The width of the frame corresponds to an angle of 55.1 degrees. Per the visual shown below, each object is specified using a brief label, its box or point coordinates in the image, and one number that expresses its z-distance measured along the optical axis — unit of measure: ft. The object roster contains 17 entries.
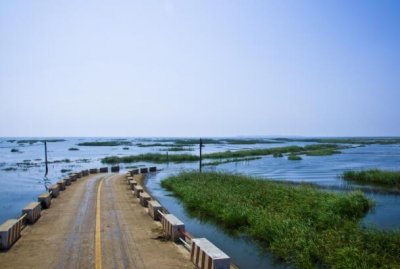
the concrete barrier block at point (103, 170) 145.58
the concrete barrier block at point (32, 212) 52.75
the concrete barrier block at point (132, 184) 87.71
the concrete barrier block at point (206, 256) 29.89
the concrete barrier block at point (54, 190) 78.17
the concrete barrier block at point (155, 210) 55.47
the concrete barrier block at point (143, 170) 152.93
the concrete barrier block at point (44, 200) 65.98
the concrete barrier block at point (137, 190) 77.33
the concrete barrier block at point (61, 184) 89.87
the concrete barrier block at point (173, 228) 42.91
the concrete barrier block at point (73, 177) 108.06
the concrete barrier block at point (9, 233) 40.14
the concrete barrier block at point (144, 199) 67.21
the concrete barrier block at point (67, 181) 99.34
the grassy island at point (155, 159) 232.94
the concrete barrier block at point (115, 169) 155.63
